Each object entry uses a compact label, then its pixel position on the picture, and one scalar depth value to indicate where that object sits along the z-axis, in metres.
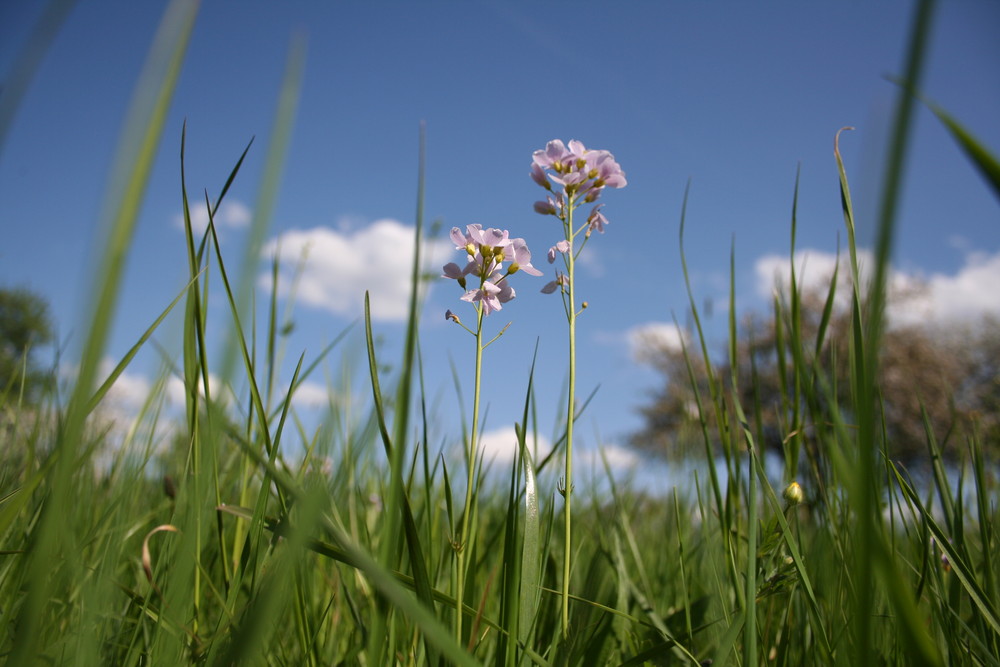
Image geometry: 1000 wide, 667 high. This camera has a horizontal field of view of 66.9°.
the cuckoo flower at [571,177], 0.30
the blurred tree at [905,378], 13.42
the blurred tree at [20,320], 11.97
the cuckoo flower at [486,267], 0.27
